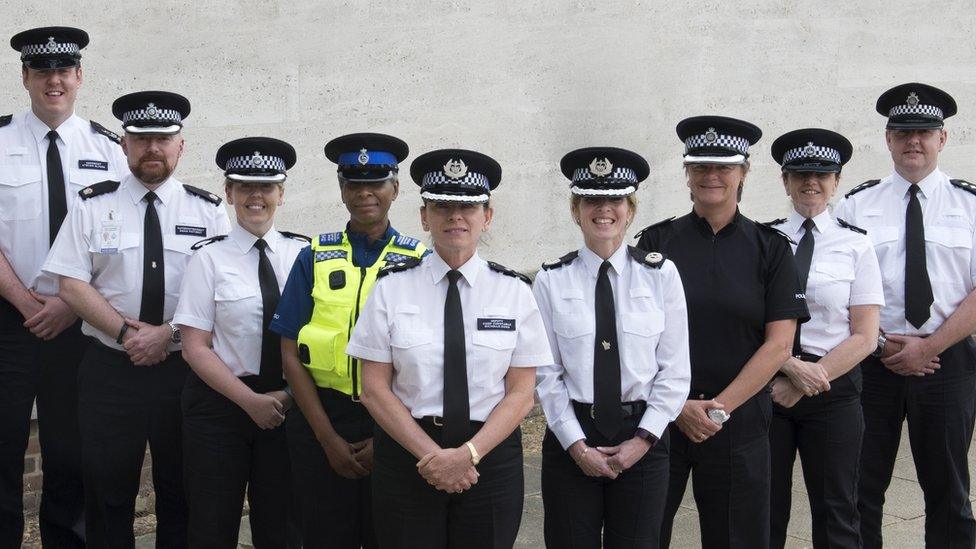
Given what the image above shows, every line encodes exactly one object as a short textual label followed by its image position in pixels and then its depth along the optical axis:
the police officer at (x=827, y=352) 4.99
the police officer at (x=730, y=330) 4.61
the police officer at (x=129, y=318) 4.96
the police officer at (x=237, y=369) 4.71
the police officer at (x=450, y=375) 4.05
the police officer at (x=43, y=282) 5.25
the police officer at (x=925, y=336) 5.41
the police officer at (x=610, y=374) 4.32
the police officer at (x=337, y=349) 4.47
